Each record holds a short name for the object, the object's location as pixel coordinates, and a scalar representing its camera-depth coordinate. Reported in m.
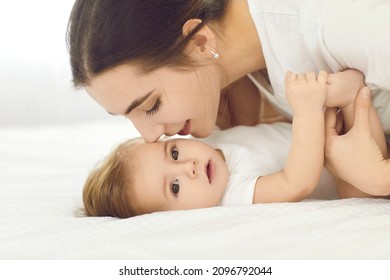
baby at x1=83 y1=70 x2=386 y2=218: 1.62
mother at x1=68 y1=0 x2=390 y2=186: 1.62
